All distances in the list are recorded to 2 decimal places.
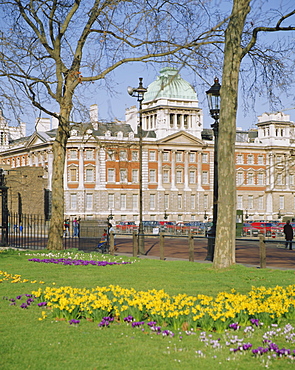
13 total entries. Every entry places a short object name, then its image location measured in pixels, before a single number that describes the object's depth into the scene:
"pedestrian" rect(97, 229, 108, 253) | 22.92
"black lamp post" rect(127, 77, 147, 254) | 25.15
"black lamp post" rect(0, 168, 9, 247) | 21.96
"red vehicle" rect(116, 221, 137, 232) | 56.86
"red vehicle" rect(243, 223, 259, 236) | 48.15
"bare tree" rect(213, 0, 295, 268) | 14.27
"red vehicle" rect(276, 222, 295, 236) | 46.34
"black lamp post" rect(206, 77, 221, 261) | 18.77
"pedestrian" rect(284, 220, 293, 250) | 30.55
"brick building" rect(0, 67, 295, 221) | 78.12
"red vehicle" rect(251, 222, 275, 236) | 46.09
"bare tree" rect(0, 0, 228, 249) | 19.41
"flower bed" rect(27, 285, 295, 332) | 7.40
